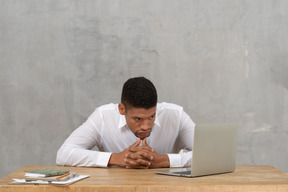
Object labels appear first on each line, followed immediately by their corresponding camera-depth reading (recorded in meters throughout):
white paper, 2.53
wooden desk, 2.49
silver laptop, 2.66
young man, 2.96
